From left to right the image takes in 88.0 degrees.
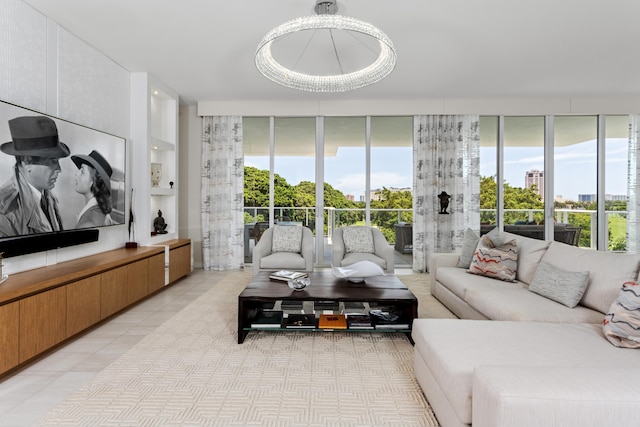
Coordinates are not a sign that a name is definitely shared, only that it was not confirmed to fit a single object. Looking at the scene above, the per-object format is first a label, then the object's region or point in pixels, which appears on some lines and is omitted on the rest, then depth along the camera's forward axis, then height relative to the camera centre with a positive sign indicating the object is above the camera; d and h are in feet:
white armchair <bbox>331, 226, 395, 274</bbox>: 14.40 -1.68
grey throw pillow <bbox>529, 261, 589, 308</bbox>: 7.64 -1.74
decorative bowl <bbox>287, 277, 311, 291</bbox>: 9.37 -2.10
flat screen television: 8.20 +0.77
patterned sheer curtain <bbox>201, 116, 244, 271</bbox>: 18.35 +1.17
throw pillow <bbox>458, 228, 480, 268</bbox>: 12.05 -1.36
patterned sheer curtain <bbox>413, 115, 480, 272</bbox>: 18.11 +1.89
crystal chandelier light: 7.58 +4.21
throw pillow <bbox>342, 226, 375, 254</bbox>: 15.31 -1.34
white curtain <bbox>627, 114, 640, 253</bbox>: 17.84 +1.33
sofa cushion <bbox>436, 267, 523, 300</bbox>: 9.71 -2.14
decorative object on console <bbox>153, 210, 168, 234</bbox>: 15.58 -0.77
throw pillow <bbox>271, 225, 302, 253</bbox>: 15.28 -1.35
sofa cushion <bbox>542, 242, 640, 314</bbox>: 7.10 -1.31
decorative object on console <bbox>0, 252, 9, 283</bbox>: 7.50 -1.63
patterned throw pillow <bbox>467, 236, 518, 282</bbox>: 10.29 -1.59
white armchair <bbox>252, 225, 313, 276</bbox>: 13.94 -1.80
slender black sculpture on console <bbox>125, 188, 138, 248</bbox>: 13.82 -0.82
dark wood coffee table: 8.55 -2.24
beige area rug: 5.72 -3.55
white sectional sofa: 3.63 -2.23
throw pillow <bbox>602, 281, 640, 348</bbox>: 5.61 -1.86
